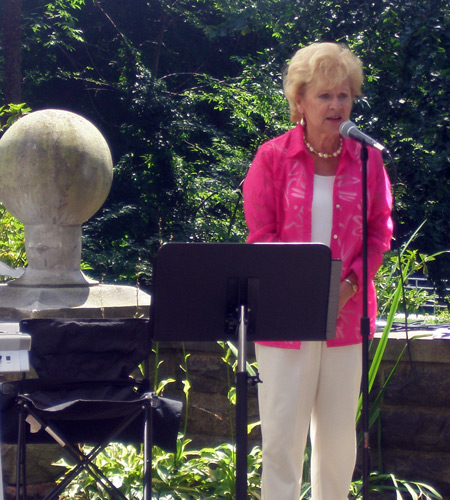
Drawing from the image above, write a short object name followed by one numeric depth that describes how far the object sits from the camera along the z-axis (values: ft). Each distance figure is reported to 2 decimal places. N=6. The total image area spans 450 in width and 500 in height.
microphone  17.79
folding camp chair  20.51
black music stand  17.02
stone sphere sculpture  26.04
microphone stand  17.92
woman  19.53
